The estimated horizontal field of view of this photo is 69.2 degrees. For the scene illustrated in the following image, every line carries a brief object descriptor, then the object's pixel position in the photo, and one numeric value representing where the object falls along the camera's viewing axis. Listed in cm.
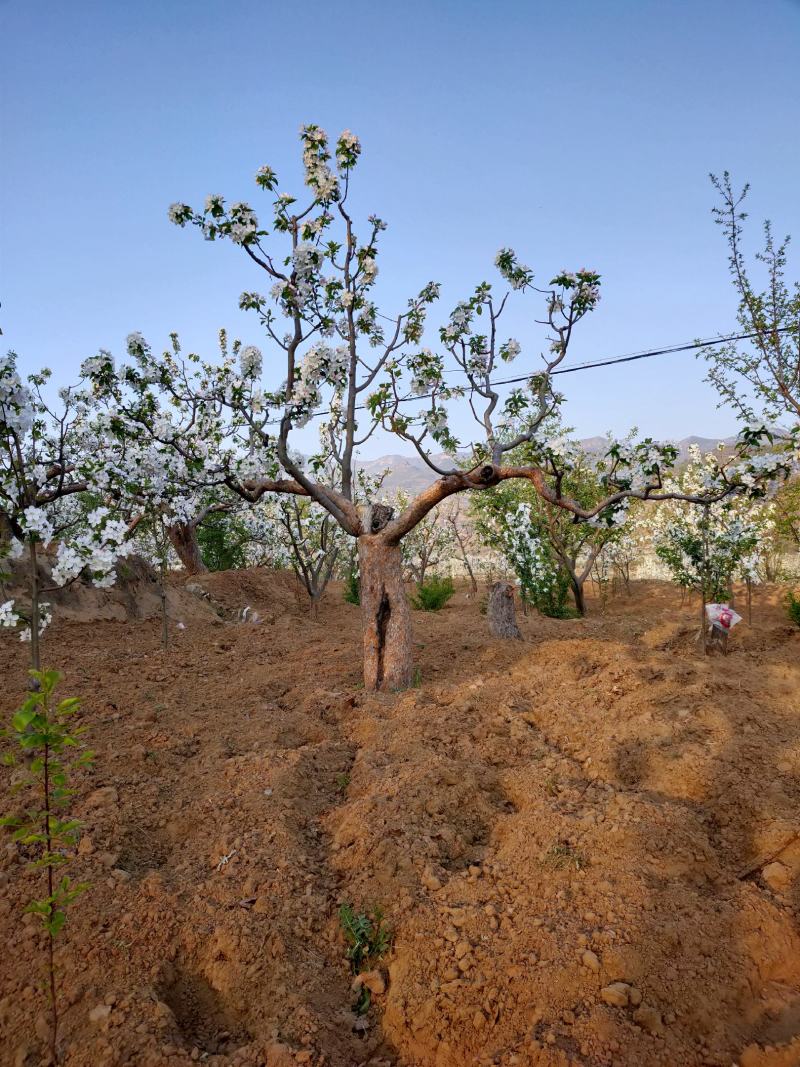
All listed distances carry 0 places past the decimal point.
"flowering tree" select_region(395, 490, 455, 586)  2331
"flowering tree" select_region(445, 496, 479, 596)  2000
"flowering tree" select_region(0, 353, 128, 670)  455
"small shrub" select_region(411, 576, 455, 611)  1778
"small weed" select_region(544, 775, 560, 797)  441
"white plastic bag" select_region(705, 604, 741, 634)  880
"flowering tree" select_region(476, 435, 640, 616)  1395
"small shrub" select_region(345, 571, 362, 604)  1803
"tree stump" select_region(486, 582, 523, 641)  976
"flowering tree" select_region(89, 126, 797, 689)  671
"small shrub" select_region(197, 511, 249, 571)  1797
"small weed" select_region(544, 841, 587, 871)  356
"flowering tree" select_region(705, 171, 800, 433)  1131
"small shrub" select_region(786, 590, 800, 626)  1271
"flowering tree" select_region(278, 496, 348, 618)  1281
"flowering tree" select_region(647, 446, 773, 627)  1149
